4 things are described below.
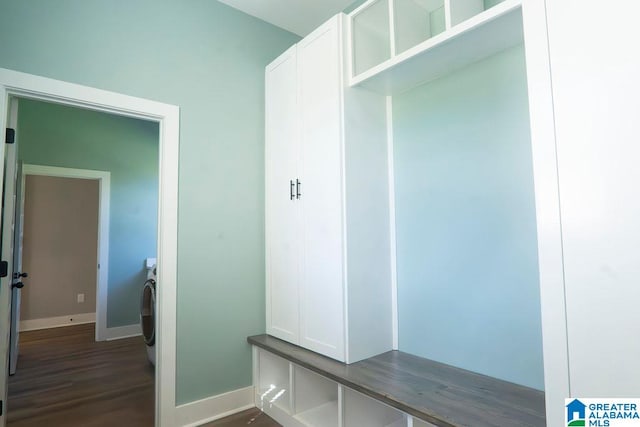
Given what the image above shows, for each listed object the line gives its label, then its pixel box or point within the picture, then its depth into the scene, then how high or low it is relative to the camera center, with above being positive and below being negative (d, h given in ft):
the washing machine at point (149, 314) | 10.59 -2.48
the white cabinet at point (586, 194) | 3.32 +0.36
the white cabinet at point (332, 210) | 6.49 +0.47
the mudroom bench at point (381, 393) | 4.54 -2.41
